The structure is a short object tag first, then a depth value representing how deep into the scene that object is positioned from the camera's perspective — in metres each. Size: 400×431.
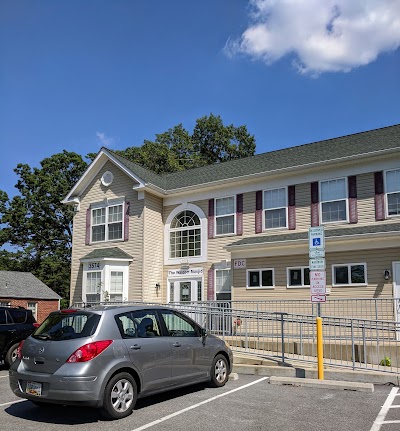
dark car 11.50
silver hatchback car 6.38
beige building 15.58
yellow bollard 9.29
